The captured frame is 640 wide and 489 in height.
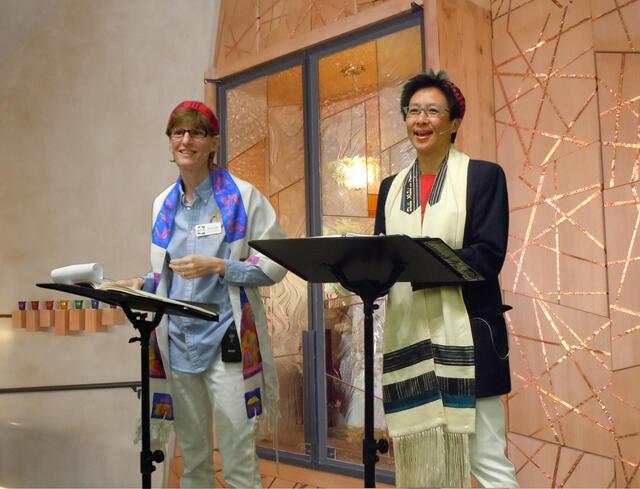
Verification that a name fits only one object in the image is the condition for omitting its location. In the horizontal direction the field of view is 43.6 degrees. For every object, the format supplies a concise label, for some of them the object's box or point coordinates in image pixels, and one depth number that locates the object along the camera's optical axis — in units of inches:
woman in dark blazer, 89.0
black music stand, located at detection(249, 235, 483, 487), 77.0
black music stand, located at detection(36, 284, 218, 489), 87.2
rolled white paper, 89.0
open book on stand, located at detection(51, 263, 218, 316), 87.4
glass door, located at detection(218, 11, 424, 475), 155.7
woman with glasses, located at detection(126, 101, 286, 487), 103.7
